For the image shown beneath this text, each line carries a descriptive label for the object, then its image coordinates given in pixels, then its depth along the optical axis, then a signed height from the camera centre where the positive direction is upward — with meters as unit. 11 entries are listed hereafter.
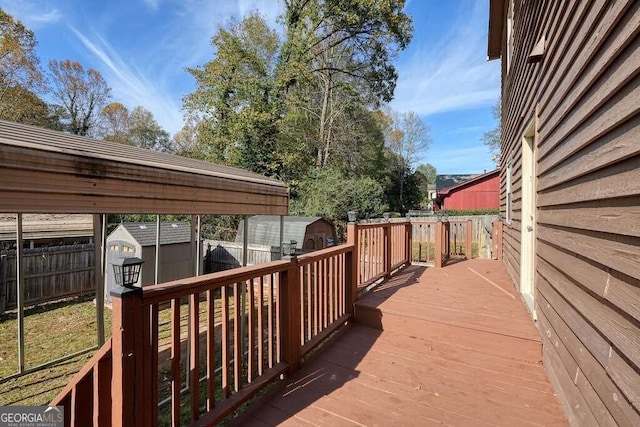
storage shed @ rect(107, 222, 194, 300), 8.20 -0.92
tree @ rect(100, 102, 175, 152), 26.08 +7.24
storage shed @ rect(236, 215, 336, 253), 9.70 -0.59
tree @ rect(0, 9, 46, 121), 14.61 +6.80
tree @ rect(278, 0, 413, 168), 14.09 +7.62
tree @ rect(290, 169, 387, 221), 14.41 +0.74
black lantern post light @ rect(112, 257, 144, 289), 1.50 -0.28
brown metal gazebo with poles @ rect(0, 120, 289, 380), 1.96 +0.22
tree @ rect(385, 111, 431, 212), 29.81 +6.93
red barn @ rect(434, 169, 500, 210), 24.17 +1.59
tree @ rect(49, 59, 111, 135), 20.95 +8.03
